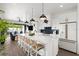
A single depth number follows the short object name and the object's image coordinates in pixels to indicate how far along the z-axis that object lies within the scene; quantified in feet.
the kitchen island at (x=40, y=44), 3.67
